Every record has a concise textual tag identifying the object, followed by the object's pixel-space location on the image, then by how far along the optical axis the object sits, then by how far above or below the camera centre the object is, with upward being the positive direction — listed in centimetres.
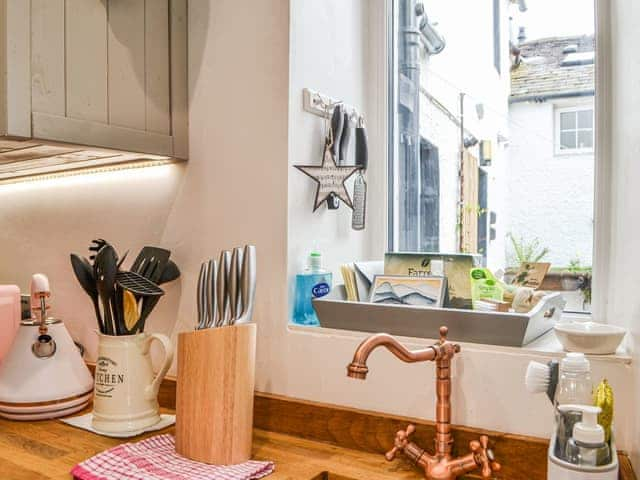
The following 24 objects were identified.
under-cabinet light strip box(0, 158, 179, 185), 143 +19
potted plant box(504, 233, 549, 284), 138 -3
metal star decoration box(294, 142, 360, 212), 133 +15
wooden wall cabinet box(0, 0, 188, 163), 105 +34
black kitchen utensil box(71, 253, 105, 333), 126 -8
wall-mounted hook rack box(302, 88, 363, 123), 132 +32
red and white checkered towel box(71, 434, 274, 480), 99 -39
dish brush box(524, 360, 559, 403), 91 -21
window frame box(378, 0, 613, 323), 121 +17
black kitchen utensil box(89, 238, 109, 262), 125 -1
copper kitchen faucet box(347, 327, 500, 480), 98 -34
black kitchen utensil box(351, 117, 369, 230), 146 +14
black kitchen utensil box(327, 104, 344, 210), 138 +25
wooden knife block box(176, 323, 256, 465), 105 -27
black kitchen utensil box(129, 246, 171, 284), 137 -5
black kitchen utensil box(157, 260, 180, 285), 138 -7
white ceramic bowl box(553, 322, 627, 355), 97 -16
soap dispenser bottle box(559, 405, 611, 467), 78 -27
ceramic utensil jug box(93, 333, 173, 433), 123 -30
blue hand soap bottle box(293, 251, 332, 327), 129 -10
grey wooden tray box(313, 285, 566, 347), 106 -15
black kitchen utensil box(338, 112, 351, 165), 140 +24
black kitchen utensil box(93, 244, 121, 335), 120 -6
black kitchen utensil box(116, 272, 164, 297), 119 -9
